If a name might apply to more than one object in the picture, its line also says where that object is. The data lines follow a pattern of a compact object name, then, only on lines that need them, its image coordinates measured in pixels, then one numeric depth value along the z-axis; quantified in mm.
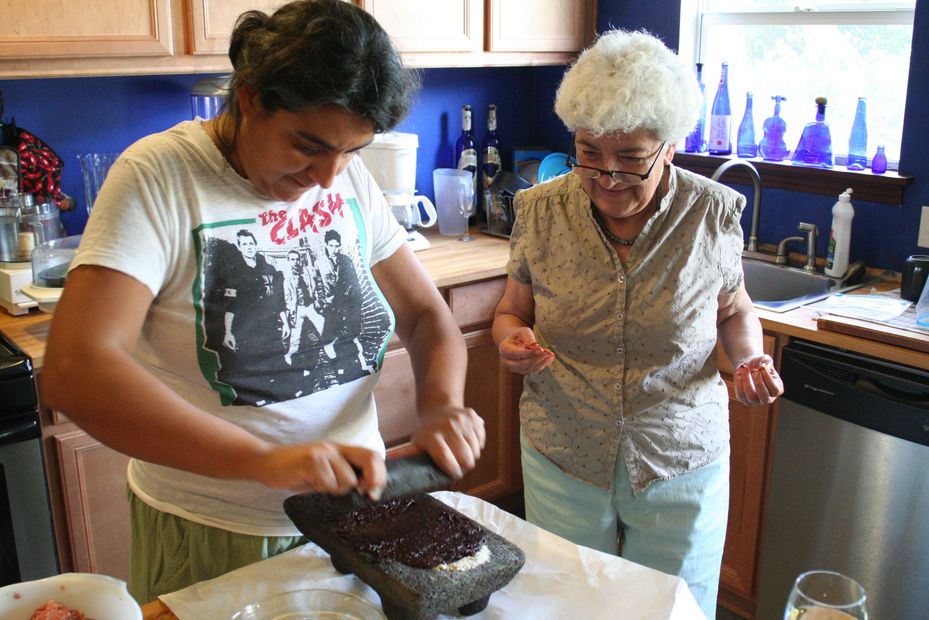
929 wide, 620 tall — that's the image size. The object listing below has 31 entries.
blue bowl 3086
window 2621
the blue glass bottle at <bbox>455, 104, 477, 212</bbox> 3166
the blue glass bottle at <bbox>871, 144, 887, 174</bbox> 2539
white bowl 987
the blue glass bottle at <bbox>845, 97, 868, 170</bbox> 2582
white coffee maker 2729
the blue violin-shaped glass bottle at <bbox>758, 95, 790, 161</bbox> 2738
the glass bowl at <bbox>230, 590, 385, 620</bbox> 1045
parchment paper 1100
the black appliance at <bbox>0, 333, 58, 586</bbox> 1848
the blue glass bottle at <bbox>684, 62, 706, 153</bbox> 2959
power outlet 2463
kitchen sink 2541
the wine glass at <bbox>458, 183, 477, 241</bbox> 2963
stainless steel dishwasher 2045
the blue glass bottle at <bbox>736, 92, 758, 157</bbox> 2834
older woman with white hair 1581
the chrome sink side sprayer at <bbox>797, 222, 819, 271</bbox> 2631
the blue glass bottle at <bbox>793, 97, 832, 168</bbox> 2641
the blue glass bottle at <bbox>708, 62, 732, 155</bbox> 2869
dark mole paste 1099
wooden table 1089
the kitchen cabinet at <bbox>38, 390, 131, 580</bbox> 1979
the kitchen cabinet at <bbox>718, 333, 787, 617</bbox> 2311
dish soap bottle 2520
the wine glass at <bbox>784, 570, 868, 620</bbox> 862
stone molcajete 1040
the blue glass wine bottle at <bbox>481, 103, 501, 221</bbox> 3199
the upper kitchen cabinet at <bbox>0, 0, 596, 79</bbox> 2020
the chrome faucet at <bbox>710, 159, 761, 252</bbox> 2536
